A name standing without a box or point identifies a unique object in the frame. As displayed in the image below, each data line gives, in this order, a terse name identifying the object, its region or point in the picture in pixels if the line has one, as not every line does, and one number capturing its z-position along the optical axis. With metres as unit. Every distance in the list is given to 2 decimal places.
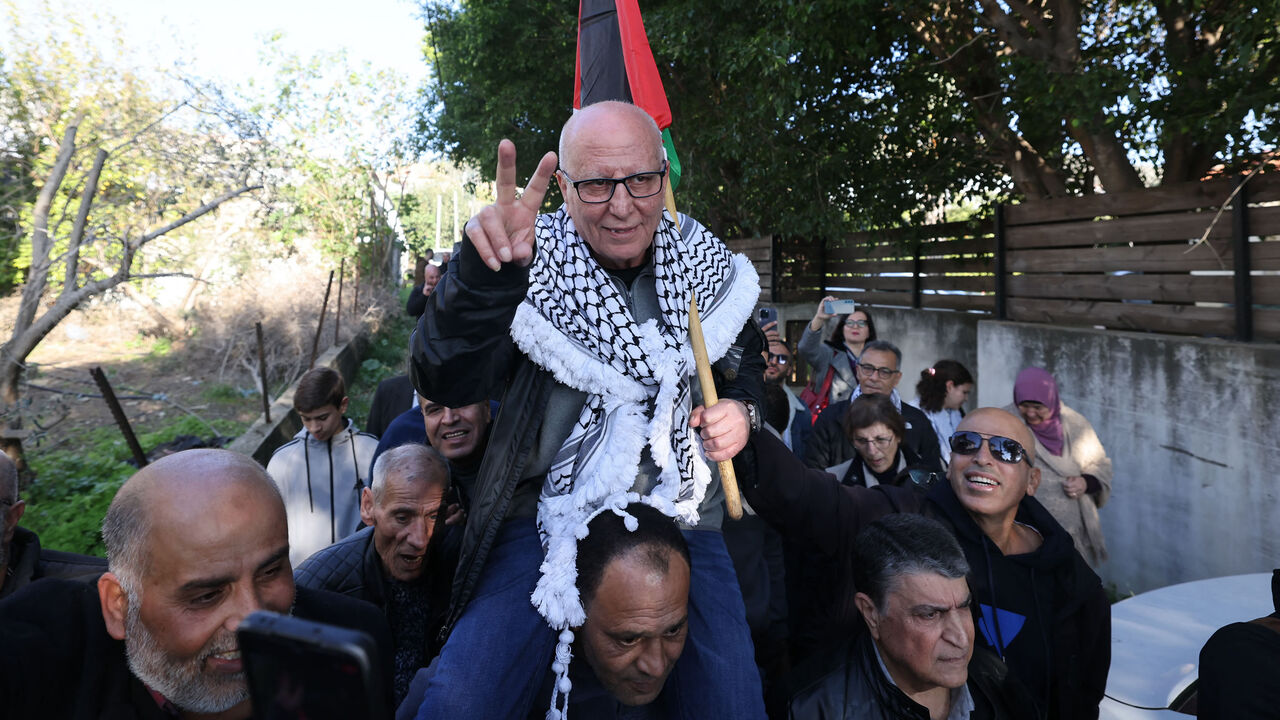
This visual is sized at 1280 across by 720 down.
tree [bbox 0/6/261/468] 5.56
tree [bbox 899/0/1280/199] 5.78
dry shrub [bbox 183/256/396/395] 14.99
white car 2.94
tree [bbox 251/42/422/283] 20.06
